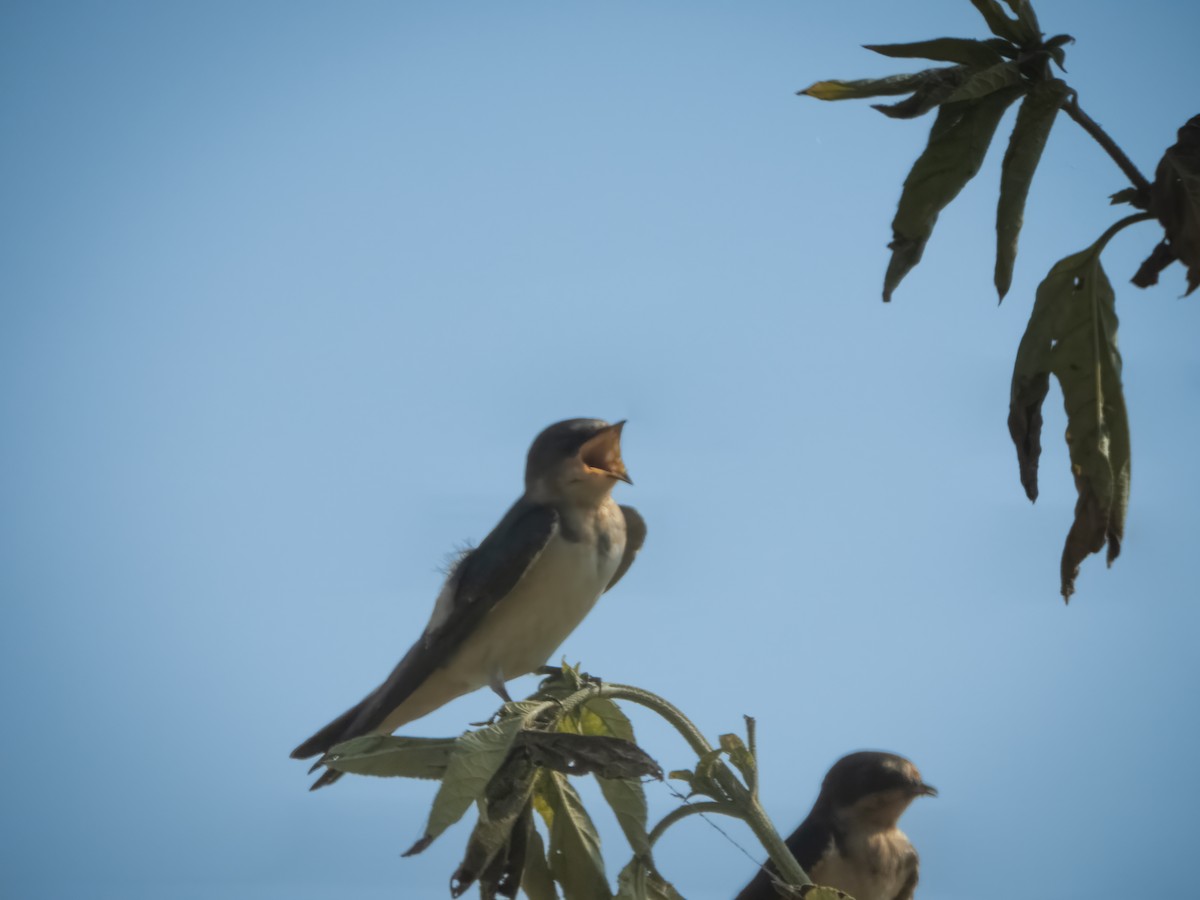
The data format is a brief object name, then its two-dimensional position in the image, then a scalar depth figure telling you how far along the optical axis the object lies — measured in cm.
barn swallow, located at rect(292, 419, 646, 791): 1325
